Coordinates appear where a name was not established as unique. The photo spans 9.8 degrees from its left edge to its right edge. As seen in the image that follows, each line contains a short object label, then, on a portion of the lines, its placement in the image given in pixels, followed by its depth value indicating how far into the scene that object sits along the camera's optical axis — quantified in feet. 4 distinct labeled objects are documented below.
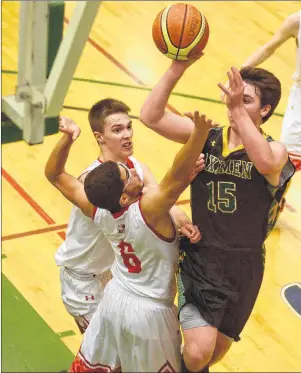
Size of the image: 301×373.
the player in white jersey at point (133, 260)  28.91
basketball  30.73
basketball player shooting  30.19
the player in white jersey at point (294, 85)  43.00
